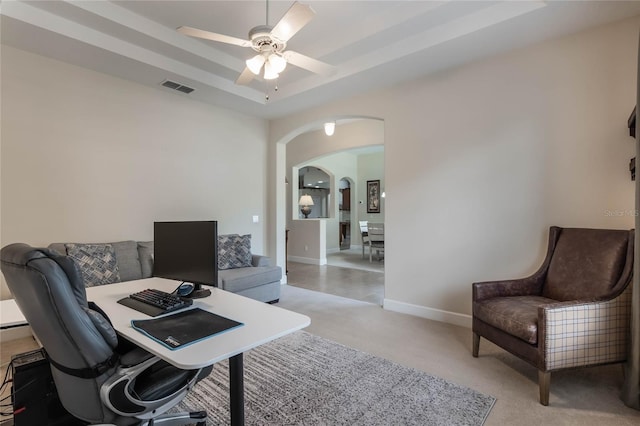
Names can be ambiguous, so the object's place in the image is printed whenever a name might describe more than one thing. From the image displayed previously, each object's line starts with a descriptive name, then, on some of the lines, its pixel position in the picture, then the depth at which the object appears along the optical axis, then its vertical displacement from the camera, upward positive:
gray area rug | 1.86 -1.24
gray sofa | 3.03 -0.67
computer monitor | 1.82 -0.26
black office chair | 1.09 -0.51
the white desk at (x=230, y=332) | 1.16 -0.53
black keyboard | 1.66 -0.50
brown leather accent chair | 2.03 -0.71
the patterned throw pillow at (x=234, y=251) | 4.03 -0.53
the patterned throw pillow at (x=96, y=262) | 2.97 -0.50
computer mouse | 1.88 -0.49
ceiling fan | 1.95 +1.22
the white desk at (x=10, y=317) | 1.57 -0.58
